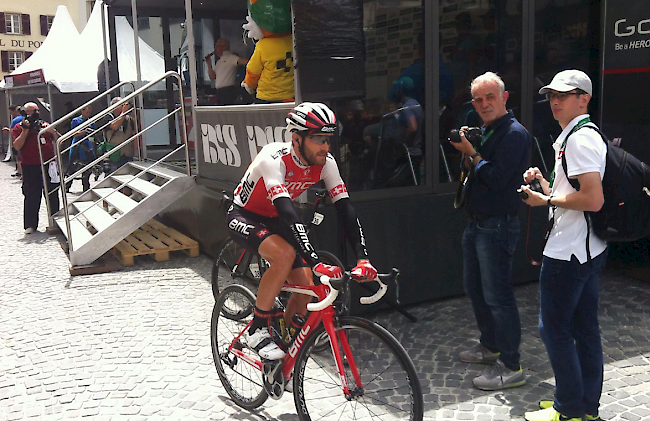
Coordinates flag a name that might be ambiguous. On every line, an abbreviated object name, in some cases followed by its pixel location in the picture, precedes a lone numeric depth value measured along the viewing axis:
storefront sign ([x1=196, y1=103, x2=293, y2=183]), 6.04
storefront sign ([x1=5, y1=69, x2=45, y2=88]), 20.17
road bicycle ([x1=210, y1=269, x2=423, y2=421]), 3.14
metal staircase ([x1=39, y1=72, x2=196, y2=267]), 7.75
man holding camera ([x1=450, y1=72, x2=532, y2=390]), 4.05
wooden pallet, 8.05
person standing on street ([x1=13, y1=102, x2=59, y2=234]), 9.96
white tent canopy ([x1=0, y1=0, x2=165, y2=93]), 19.70
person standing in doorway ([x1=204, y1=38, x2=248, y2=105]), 9.22
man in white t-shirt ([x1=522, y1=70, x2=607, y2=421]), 3.21
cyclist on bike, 3.54
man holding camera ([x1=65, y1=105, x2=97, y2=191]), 13.48
